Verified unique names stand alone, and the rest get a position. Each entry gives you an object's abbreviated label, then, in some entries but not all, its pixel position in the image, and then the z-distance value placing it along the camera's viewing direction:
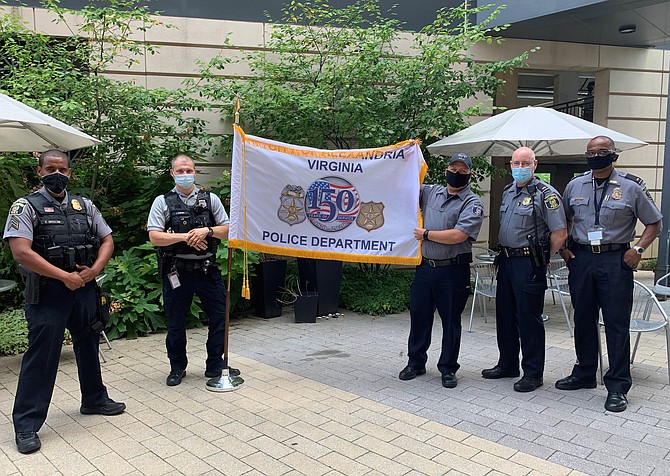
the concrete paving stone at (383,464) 3.54
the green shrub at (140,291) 6.75
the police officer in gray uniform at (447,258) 4.91
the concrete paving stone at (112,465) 3.59
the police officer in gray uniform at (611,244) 4.57
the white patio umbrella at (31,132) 4.81
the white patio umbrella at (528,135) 6.70
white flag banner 5.29
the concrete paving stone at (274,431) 4.07
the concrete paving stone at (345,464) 3.55
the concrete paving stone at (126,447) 3.83
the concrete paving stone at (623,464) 3.54
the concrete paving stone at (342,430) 4.07
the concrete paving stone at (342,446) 3.81
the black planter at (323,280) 8.05
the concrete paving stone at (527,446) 3.79
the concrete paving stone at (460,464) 3.54
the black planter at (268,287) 7.94
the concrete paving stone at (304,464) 3.56
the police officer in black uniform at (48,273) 3.88
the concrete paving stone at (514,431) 4.05
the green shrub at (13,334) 6.10
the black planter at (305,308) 7.69
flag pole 5.04
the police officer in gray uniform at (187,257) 4.96
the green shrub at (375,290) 8.32
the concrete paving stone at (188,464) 3.58
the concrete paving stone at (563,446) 3.78
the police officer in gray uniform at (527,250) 4.84
